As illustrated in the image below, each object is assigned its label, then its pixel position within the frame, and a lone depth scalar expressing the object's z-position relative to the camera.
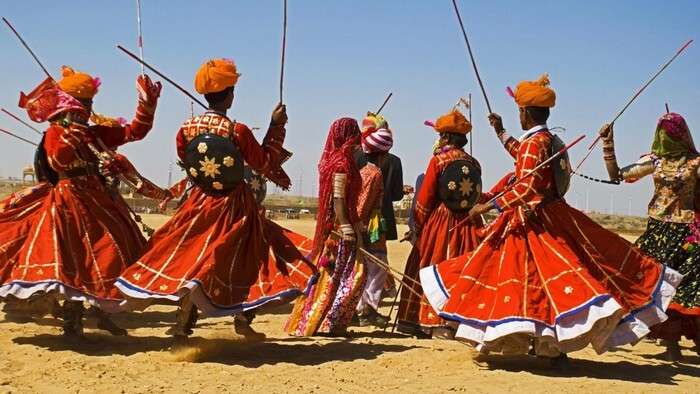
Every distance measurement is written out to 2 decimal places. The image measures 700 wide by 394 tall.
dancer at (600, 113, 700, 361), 7.56
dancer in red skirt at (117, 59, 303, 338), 6.56
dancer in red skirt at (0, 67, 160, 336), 7.00
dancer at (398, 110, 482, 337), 8.49
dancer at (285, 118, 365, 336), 7.91
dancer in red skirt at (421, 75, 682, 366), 6.20
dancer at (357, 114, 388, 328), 8.88
